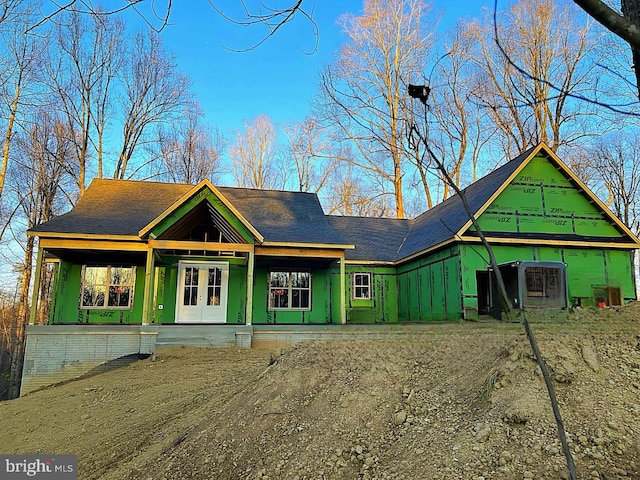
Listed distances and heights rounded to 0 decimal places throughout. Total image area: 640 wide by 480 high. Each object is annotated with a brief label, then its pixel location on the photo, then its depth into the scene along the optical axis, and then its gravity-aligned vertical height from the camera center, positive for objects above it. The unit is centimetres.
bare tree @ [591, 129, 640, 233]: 2997 +796
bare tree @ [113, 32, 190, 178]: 3032 +1245
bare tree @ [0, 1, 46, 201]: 2162 +900
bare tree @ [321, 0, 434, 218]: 3109 +1510
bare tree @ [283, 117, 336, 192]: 3566 +1055
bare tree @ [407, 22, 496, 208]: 2986 +1119
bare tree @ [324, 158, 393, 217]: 3456 +785
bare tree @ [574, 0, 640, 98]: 187 +117
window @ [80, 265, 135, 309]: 1616 +85
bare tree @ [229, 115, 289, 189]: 3766 +1108
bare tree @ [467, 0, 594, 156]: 2778 +1464
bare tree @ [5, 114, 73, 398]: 2828 +793
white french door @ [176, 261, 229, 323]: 1611 +69
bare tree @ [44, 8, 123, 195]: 2847 +1161
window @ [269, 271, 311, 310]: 1739 +82
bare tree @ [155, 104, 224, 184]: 3372 +1069
